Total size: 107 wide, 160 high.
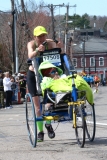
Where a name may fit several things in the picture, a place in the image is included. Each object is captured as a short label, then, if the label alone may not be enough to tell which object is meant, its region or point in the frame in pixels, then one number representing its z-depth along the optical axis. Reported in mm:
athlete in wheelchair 8148
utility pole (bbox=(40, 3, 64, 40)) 57731
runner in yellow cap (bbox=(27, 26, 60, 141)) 8750
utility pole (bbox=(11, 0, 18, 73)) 35844
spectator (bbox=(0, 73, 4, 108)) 23412
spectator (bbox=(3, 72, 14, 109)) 22641
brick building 104188
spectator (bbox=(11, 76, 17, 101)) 26639
